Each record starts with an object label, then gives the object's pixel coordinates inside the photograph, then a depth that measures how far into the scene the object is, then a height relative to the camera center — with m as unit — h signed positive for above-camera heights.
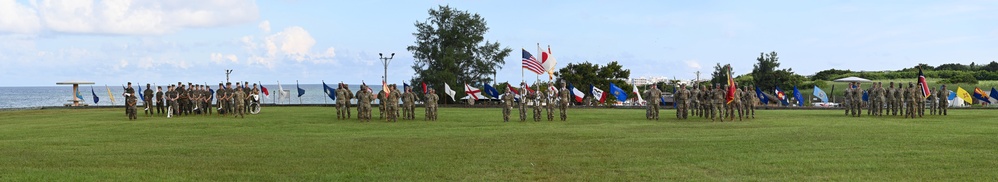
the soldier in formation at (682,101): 30.52 +0.04
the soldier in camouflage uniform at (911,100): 31.17 -0.02
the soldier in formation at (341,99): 31.67 +0.25
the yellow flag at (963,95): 44.14 +0.20
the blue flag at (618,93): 43.70 +0.49
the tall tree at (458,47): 62.44 +4.14
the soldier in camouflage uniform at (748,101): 30.85 +0.01
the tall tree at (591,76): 60.50 +1.89
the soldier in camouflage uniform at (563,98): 29.08 +0.18
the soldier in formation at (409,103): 30.27 +0.08
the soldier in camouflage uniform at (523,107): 28.98 -0.10
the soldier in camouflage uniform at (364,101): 29.91 +0.16
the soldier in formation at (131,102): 31.28 +0.23
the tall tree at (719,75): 86.44 +2.66
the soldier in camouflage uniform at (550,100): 29.36 +0.12
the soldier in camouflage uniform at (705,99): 30.43 +0.10
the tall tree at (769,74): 79.00 +2.43
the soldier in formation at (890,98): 32.44 +0.07
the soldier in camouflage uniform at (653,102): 30.80 +0.01
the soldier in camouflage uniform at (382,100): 30.72 +0.19
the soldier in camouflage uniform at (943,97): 33.95 +0.06
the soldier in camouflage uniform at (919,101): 31.77 -0.06
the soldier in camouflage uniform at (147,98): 35.03 +0.39
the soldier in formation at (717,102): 28.58 -0.01
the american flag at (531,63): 32.66 +1.51
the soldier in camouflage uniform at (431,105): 30.11 +0.00
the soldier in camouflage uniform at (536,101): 28.80 +0.09
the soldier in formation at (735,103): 28.86 -0.06
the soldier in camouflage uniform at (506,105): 28.72 -0.03
